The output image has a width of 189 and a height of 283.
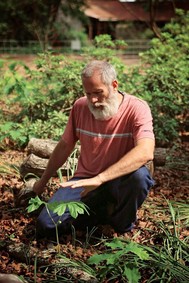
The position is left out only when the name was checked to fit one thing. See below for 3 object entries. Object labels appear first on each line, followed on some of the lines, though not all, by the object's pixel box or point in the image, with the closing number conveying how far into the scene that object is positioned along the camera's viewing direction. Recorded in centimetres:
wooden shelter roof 2444
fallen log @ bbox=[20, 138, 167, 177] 408
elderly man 296
